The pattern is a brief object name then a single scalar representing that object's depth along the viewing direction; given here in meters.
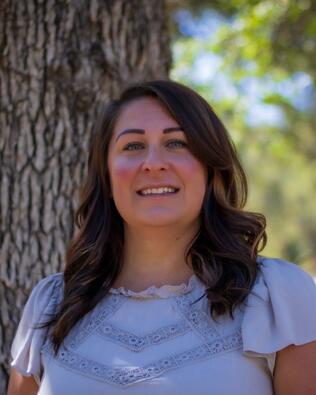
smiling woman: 2.42
